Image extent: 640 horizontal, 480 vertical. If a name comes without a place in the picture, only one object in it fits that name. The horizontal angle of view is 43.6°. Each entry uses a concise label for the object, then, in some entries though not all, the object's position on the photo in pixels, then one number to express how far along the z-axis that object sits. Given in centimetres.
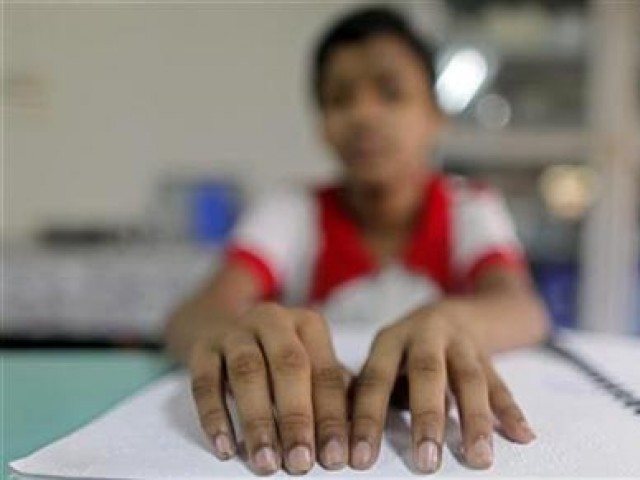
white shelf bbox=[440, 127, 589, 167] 245
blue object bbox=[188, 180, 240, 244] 240
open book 35
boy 70
